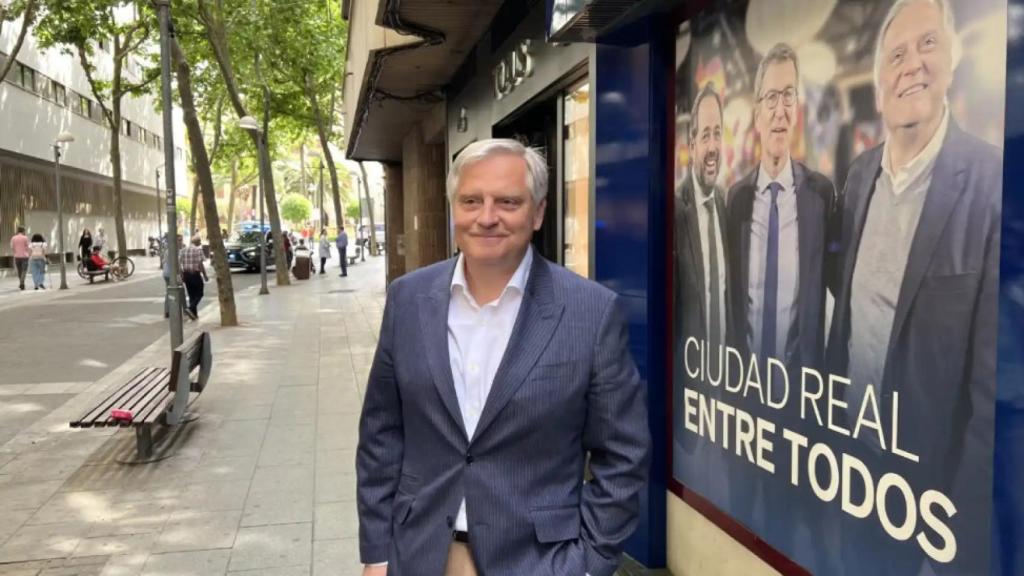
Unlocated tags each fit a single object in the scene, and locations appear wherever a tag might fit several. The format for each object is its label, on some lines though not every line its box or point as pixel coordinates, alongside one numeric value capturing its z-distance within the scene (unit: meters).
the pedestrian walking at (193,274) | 14.81
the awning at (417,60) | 6.55
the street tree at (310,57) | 23.61
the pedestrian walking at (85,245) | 26.50
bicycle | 26.12
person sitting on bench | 25.28
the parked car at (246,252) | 31.42
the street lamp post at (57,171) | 21.10
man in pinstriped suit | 1.83
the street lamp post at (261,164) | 19.67
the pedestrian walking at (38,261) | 22.16
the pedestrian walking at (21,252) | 22.52
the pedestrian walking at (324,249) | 29.72
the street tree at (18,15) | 19.08
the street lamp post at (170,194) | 9.23
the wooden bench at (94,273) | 25.14
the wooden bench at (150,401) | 5.57
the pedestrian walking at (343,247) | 28.08
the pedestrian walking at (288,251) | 28.84
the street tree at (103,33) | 20.19
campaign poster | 1.96
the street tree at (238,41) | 18.66
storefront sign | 5.96
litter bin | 26.89
